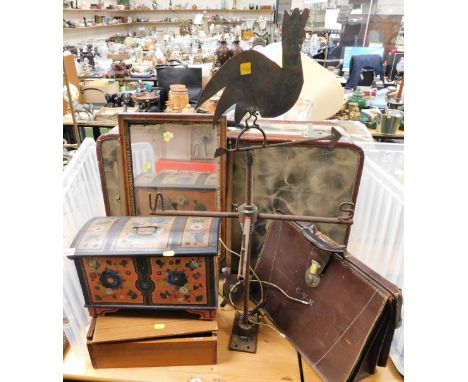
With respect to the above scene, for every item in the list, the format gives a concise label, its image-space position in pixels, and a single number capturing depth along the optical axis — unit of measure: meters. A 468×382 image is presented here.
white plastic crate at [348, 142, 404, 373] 1.04
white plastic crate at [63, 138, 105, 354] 0.95
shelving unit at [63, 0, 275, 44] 5.95
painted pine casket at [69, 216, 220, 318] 0.85
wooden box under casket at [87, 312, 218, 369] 0.90
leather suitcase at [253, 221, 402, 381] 0.81
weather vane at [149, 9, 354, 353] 0.69
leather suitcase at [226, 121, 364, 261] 1.02
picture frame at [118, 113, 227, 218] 1.02
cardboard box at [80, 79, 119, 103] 2.74
